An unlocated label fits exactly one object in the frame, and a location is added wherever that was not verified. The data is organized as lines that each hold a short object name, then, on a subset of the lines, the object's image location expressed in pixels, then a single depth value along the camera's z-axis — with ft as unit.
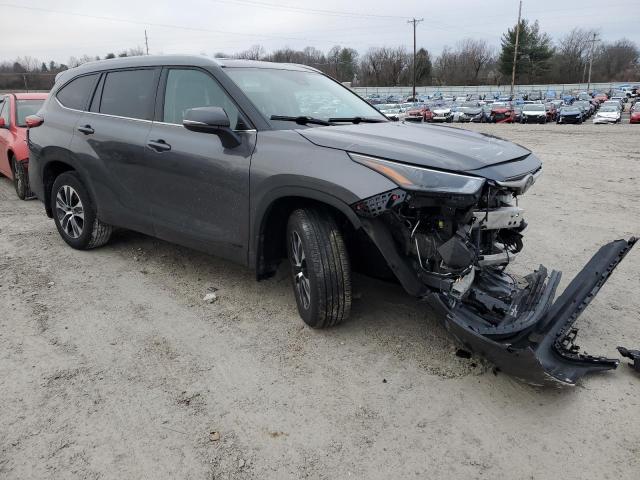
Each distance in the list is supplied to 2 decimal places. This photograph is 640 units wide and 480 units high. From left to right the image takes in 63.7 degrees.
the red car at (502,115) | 109.40
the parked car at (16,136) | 26.11
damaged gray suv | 9.42
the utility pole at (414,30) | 224.84
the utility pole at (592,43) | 290.35
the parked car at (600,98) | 183.56
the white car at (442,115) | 122.52
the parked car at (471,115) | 115.75
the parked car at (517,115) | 109.91
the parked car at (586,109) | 122.01
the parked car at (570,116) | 105.19
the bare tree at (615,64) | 326.03
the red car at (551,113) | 111.86
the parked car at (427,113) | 120.88
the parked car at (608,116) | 101.55
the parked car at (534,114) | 107.14
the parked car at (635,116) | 94.63
